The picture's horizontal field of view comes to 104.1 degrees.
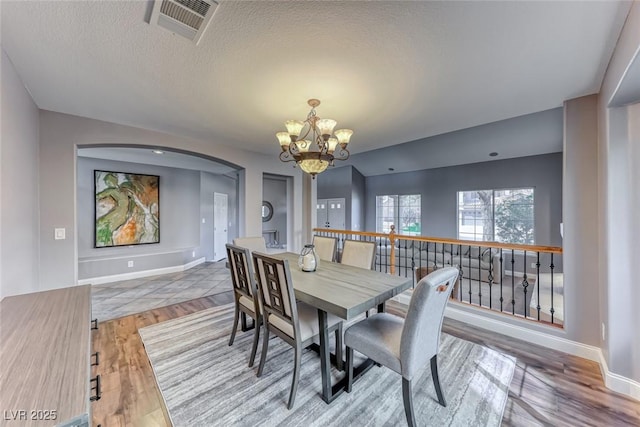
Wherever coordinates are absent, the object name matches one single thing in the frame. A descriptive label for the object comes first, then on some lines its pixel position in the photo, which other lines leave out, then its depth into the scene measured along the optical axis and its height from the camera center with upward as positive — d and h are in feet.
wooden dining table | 5.44 -1.95
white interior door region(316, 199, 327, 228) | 30.73 -0.13
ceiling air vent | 4.26 +3.57
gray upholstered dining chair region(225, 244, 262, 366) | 7.22 -2.33
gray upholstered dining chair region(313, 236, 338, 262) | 10.81 -1.57
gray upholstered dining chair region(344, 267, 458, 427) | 4.72 -2.82
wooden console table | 2.44 -1.96
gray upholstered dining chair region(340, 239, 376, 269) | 9.38 -1.64
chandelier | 7.42 +2.21
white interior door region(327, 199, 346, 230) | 28.76 -0.13
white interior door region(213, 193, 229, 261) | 22.18 -1.02
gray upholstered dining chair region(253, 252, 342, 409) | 5.71 -2.63
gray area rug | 5.37 -4.42
